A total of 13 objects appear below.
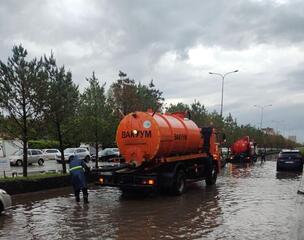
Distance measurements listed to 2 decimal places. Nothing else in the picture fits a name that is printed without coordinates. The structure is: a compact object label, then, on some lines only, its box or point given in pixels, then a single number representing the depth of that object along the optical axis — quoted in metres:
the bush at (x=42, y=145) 33.96
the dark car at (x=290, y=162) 19.98
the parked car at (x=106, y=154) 27.19
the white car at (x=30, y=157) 24.31
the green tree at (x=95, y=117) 15.01
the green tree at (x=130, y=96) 21.78
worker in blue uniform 9.46
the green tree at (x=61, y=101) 12.26
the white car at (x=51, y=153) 28.81
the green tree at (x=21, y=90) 11.45
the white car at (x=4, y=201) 7.83
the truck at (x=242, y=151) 29.52
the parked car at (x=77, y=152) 25.84
